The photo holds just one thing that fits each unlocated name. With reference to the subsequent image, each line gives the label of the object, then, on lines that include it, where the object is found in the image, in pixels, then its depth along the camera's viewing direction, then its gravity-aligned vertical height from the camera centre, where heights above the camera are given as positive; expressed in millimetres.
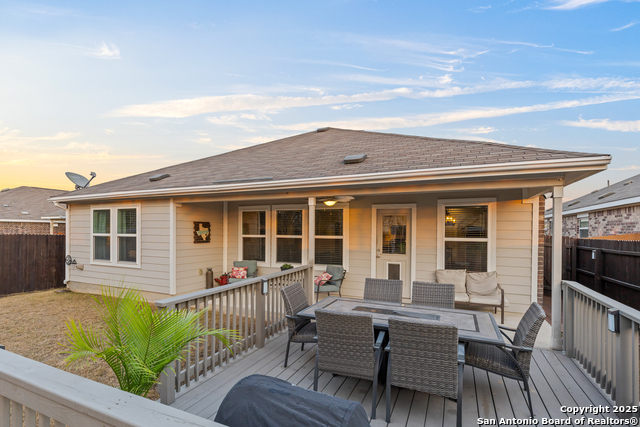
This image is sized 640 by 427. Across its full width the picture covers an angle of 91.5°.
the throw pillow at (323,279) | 6343 -1252
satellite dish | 8912 +1034
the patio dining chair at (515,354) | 2621 -1249
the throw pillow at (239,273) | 7230 -1301
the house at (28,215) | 14219 +9
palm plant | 1615 -677
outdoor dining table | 2781 -1046
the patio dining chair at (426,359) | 2428 -1133
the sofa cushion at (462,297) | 5258 -1343
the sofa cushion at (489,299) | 5211 -1362
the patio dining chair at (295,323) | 3451 -1221
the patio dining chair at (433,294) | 4023 -991
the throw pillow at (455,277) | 5668 -1085
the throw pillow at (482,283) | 5520 -1146
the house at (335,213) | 4594 +90
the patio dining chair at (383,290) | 4254 -993
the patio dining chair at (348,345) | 2674 -1133
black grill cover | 1159 -749
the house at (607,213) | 9062 +246
